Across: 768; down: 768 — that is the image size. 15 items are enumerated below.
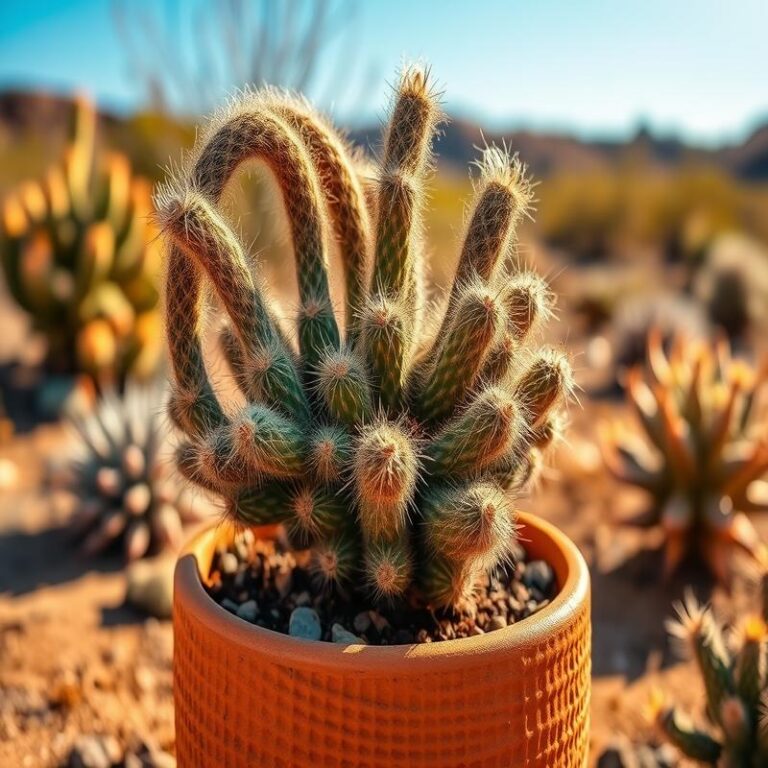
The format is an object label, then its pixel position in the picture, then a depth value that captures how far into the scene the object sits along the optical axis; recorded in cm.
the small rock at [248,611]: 51
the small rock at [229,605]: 51
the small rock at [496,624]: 51
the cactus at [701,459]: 80
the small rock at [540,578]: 54
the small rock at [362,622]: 51
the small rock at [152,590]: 76
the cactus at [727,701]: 54
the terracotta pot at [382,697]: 46
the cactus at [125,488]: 86
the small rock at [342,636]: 49
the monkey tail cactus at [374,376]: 48
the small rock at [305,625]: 50
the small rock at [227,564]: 55
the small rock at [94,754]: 59
